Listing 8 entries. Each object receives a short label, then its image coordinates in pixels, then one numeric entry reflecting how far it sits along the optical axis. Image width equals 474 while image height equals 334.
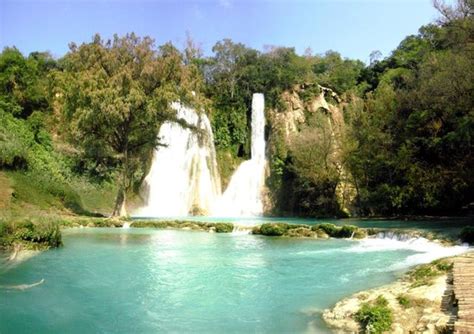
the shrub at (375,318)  6.49
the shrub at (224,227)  21.33
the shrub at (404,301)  7.27
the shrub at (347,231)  19.03
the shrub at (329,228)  19.25
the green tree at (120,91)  25.31
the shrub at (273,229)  19.75
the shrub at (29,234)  13.24
